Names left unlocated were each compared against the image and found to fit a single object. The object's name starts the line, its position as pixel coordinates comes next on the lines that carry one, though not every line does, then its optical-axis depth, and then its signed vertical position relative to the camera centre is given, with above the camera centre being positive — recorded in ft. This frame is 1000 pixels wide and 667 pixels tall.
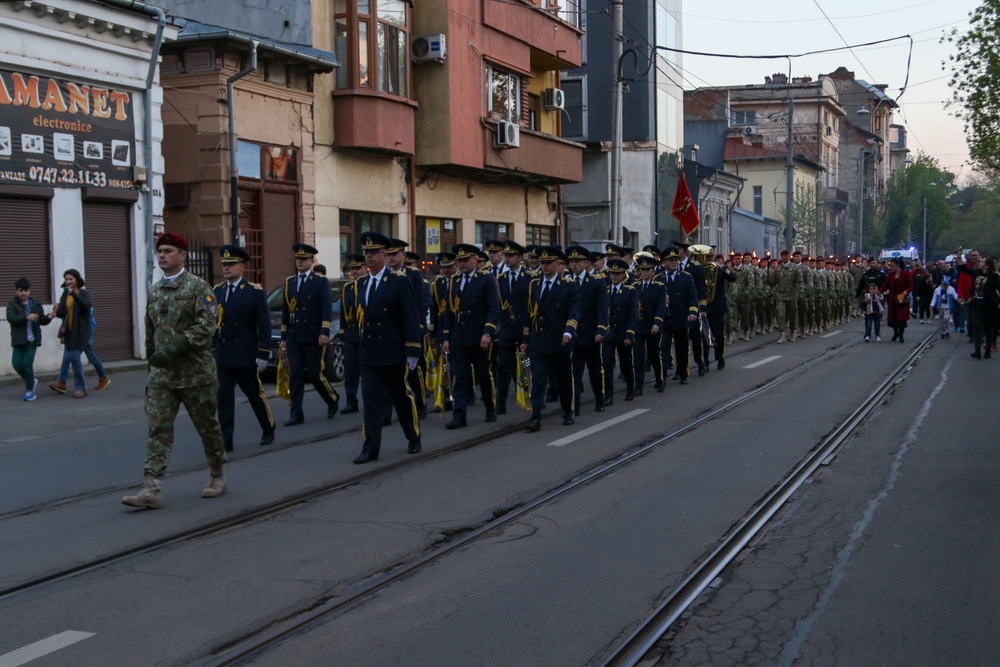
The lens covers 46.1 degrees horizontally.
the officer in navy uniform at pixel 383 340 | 32.91 -1.85
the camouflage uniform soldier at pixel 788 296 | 85.66 -1.90
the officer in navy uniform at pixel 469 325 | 41.14 -1.83
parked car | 56.18 -3.25
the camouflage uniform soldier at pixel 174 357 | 26.94 -1.89
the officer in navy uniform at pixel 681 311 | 55.93 -1.88
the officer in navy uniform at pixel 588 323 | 43.86 -1.90
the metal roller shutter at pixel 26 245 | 58.29 +1.67
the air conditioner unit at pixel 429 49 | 88.53 +16.98
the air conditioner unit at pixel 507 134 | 96.17 +11.41
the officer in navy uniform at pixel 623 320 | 48.73 -2.02
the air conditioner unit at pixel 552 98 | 114.11 +16.93
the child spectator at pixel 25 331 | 51.06 -2.32
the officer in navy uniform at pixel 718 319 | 62.80 -2.62
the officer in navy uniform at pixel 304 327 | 42.45 -1.89
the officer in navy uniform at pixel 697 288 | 59.06 -0.89
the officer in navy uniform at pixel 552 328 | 40.55 -1.93
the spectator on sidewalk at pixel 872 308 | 82.38 -2.77
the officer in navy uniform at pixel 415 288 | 34.14 -0.46
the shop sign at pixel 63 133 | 57.93 +7.52
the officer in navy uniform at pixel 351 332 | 35.91 -1.95
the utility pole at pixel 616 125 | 83.71 +10.90
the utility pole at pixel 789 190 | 137.57 +9.58
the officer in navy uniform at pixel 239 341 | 35.42 -1.97
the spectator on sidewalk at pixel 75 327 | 51.70 -2.18
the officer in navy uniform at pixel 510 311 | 43.70 -1.42
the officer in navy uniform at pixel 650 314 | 52.21 -1.92
